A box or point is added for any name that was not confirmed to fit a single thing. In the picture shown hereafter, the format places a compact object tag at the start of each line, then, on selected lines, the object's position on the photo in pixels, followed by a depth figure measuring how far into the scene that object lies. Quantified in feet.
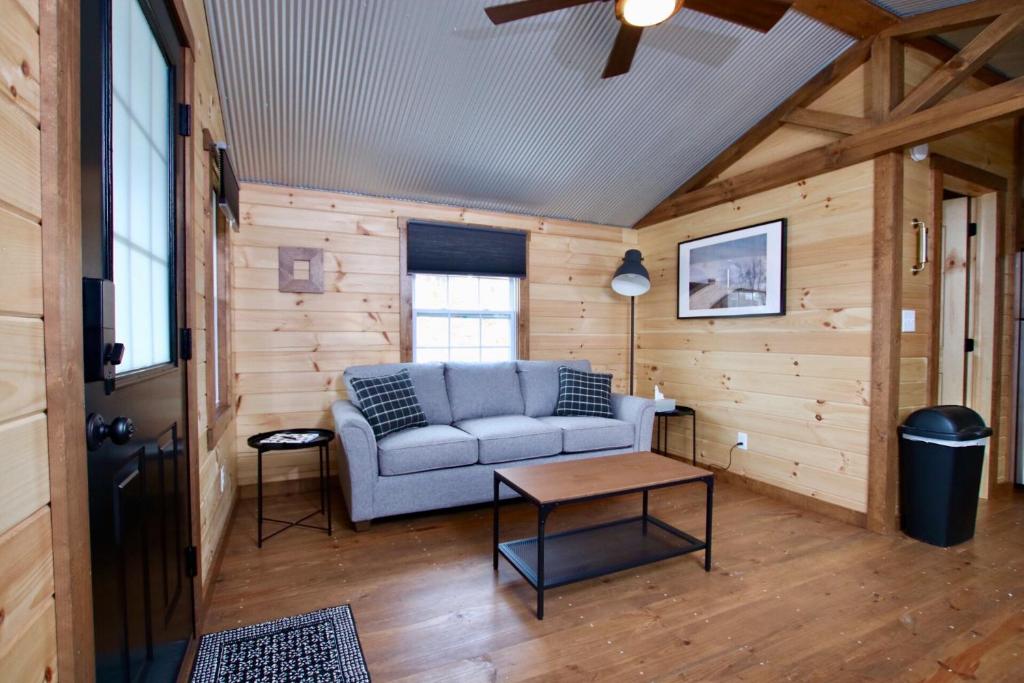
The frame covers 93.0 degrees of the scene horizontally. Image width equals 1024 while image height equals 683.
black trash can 8.50
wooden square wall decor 11.36
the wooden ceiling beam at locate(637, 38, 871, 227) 9.80
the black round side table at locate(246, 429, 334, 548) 8.43
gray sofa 9.17
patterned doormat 5.35
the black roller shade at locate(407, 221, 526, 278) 12.69
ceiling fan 6.07
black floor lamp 13.07
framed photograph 11.06
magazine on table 8.77
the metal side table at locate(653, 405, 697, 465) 12.89
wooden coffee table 6.86
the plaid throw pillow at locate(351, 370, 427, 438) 10.03
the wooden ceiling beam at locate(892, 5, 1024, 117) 7.91
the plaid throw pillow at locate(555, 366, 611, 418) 12.20
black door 3.05
